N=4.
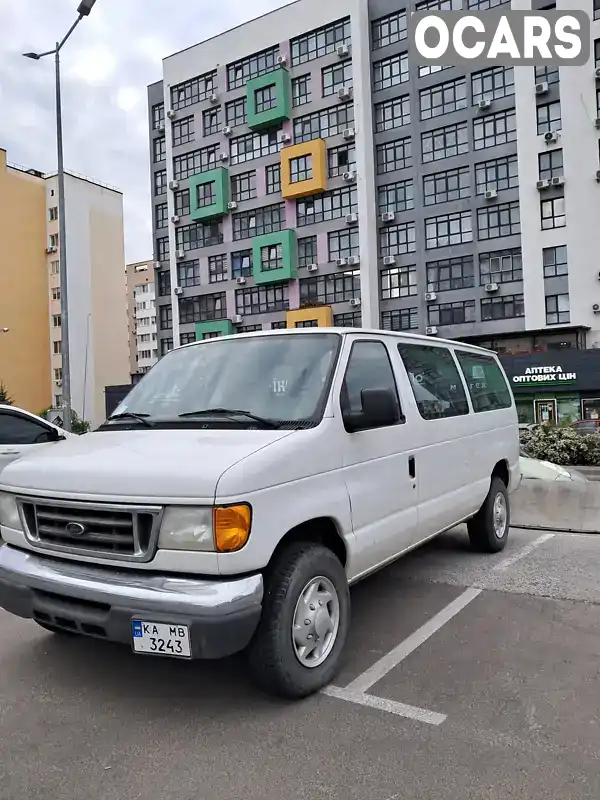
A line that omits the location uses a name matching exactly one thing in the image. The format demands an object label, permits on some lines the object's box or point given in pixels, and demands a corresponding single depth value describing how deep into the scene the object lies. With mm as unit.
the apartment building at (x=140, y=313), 105812
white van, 3166
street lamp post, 15672
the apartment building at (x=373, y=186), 37031
